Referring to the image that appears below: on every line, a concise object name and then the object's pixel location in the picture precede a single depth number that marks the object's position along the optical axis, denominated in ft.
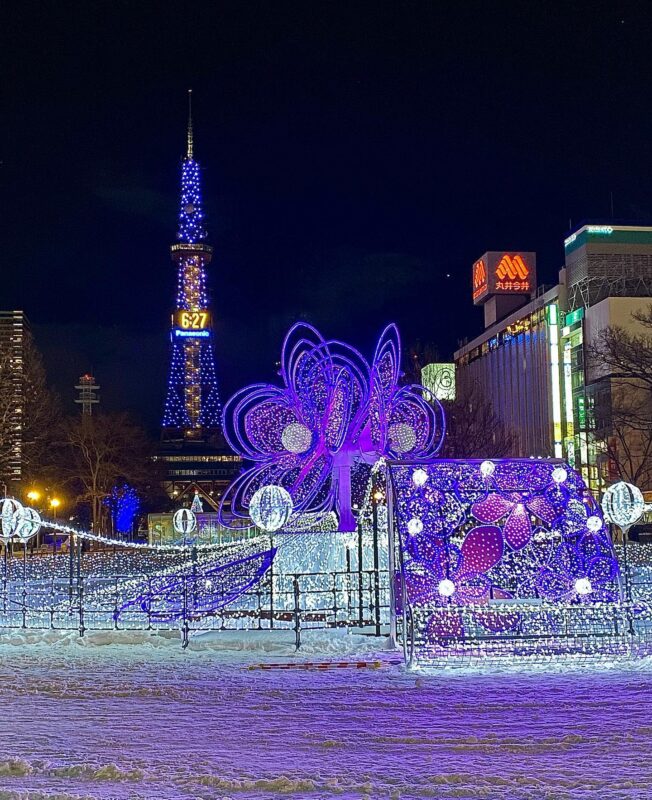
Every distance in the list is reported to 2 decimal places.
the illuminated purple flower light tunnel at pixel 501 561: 37.14
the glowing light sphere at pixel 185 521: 104.75
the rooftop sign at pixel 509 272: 287.89
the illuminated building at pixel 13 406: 126.00
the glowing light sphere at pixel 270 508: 48.07
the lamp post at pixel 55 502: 177.02
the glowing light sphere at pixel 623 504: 56.29
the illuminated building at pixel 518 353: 235.85
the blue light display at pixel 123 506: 210.18
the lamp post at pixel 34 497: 148.56
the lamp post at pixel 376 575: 43.51
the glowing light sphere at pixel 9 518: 56.44
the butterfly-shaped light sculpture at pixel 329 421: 62.23
